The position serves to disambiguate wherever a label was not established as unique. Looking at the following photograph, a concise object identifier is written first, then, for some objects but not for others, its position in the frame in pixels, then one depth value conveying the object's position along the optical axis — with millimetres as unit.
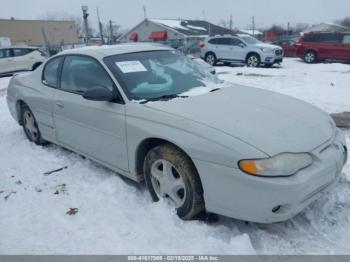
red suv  16680
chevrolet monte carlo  2488
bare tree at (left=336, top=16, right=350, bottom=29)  71062
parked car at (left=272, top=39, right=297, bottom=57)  22322
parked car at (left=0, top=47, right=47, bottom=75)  16553
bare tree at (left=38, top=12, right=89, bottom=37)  66906
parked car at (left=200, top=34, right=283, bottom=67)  16047
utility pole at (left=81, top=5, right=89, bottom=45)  15500
